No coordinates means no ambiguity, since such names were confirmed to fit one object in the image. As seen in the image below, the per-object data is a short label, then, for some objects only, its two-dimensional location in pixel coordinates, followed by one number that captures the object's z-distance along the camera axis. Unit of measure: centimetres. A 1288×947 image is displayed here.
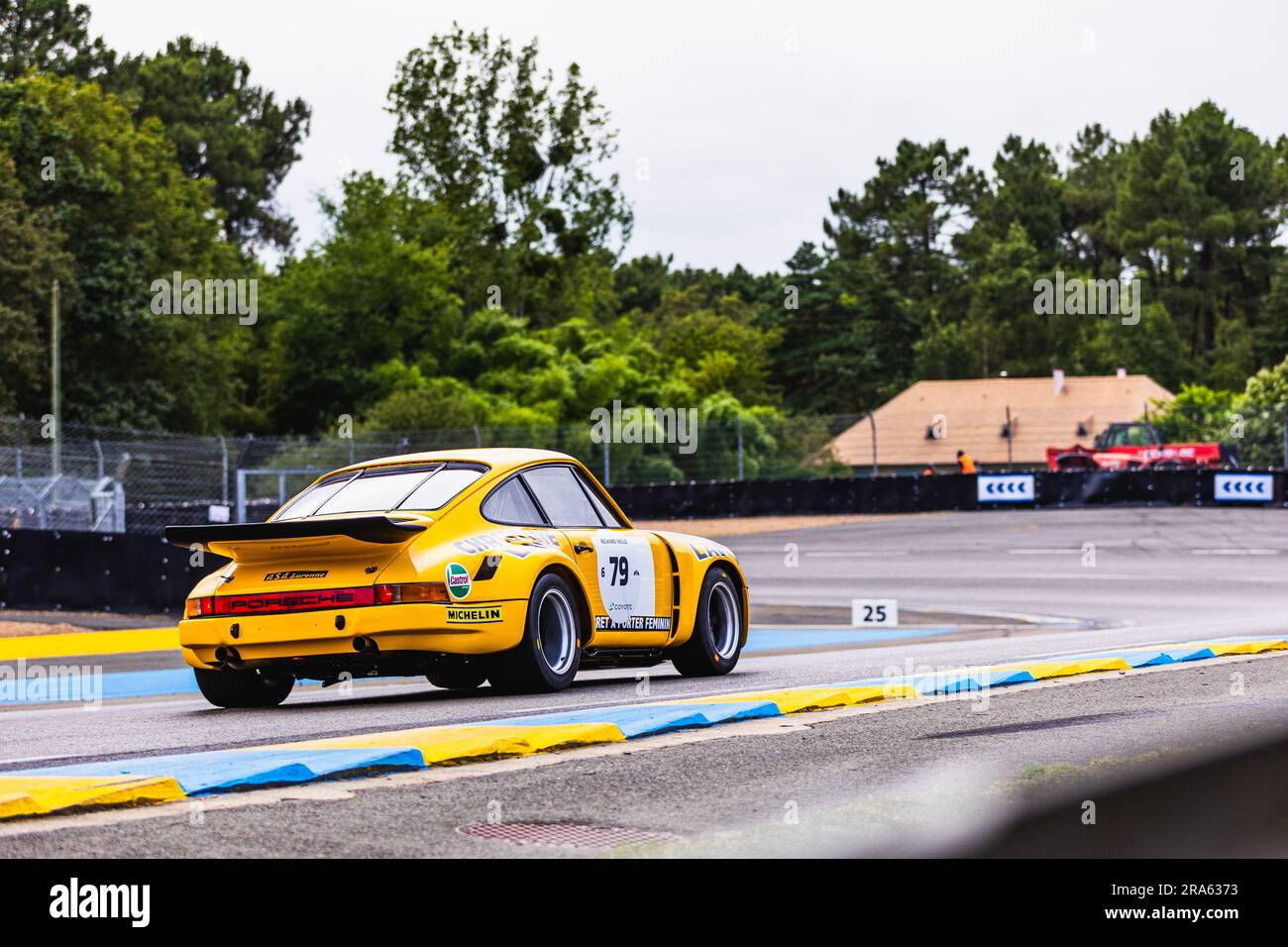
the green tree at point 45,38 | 7294
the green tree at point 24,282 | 4953
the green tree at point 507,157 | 7250
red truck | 4722
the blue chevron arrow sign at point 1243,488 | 3928
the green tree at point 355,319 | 6134
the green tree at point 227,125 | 8469
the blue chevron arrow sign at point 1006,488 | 4184
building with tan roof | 7988
